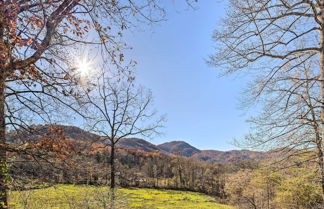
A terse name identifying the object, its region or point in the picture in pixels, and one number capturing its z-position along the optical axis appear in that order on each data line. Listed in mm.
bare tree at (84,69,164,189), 7761
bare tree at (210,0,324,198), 4121
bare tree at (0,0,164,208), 2398
